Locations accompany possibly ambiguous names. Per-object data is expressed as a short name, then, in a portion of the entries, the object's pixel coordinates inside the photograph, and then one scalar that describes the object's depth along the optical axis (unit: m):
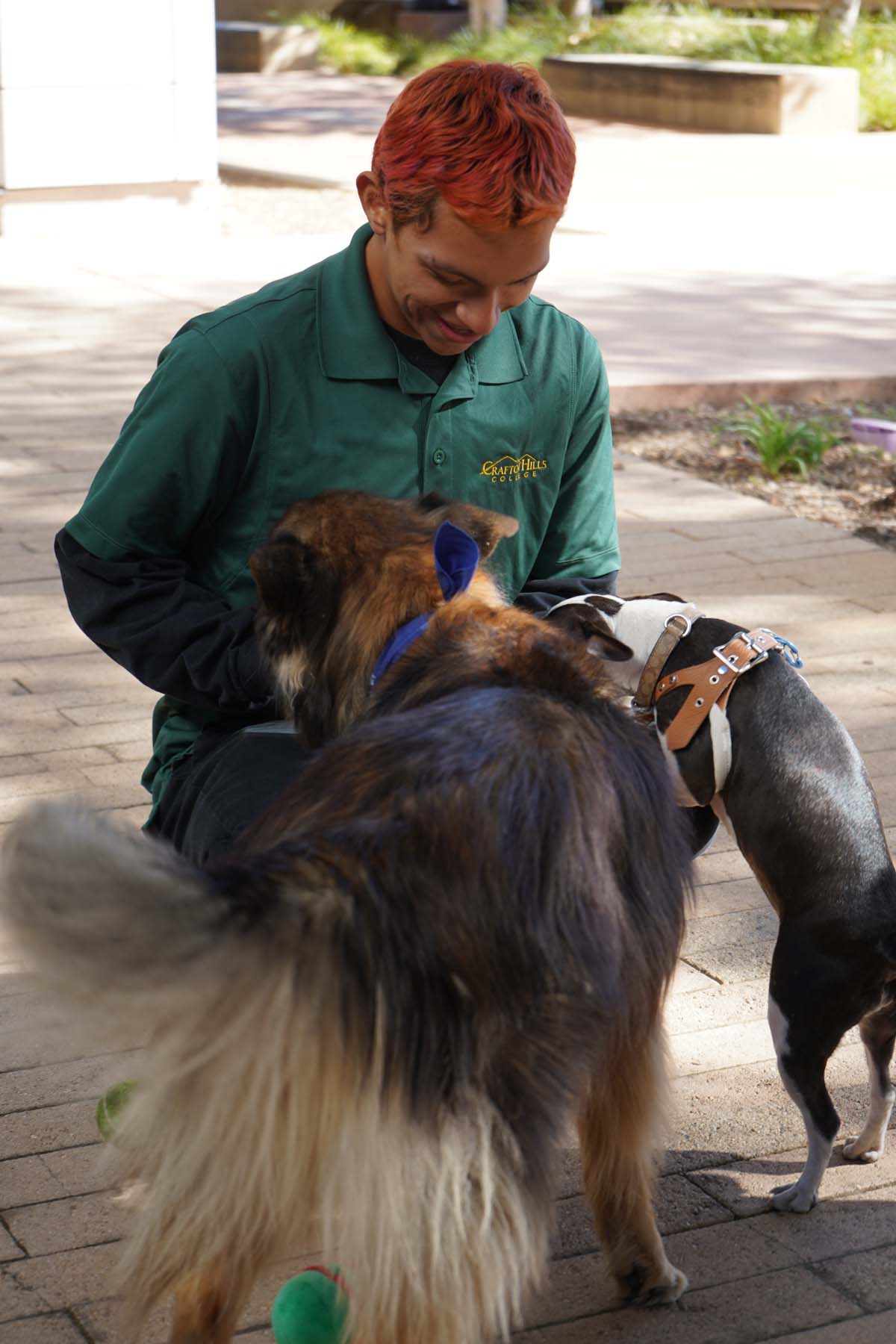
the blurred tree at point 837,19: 25.84
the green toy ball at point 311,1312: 2.47
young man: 2.87
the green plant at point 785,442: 8.30
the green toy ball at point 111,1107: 2.65
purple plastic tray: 7.37
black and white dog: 2.81
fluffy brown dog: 1.92
